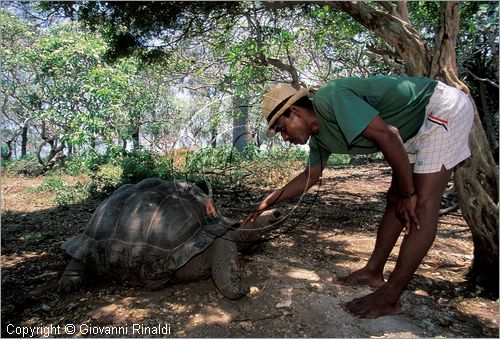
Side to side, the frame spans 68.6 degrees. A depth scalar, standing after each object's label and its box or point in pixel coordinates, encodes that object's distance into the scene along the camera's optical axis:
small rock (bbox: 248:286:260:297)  3.00
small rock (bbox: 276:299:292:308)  2.76
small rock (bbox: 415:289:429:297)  2.86
